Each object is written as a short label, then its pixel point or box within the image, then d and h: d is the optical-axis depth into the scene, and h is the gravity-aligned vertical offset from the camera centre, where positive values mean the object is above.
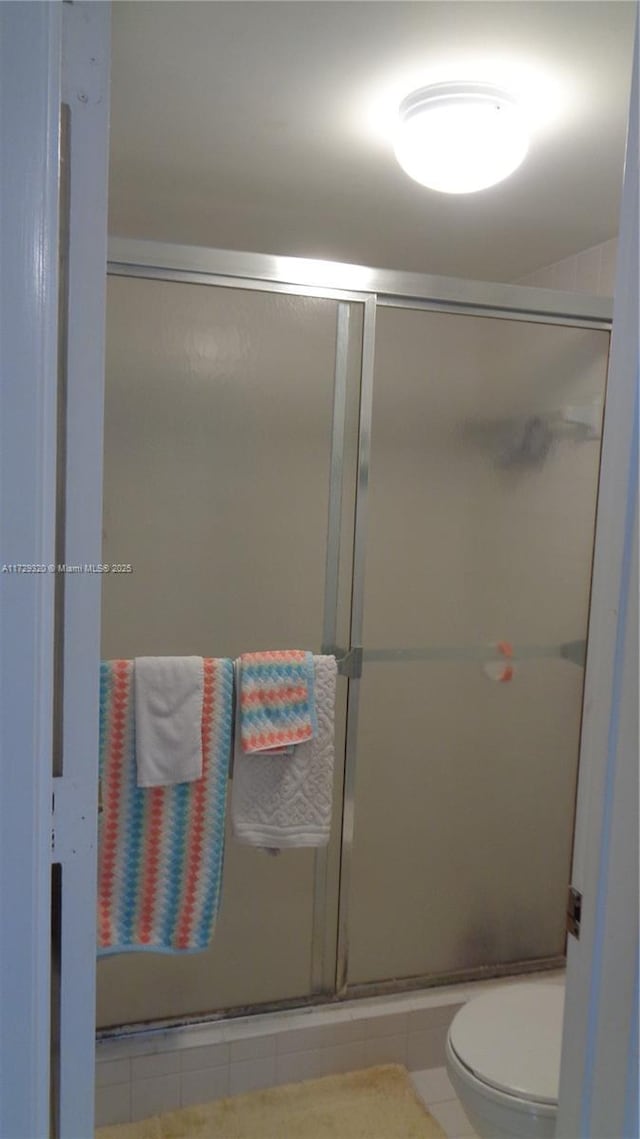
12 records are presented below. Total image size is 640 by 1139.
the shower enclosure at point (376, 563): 1.75 -0.12
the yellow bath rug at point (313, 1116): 1.79 -1.46
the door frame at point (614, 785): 0.79 -0.28
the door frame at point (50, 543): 0.73 -0.04
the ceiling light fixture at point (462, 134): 1.52 +0.79
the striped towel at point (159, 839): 1.60 -0.71
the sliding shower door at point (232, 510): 1.72 +0.00
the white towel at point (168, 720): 1.58 -0.44
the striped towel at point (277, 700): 1.65 -0.41
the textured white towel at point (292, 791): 1.70 -0.63
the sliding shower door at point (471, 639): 1.96 -0.32
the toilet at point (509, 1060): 1.49 -1.12
